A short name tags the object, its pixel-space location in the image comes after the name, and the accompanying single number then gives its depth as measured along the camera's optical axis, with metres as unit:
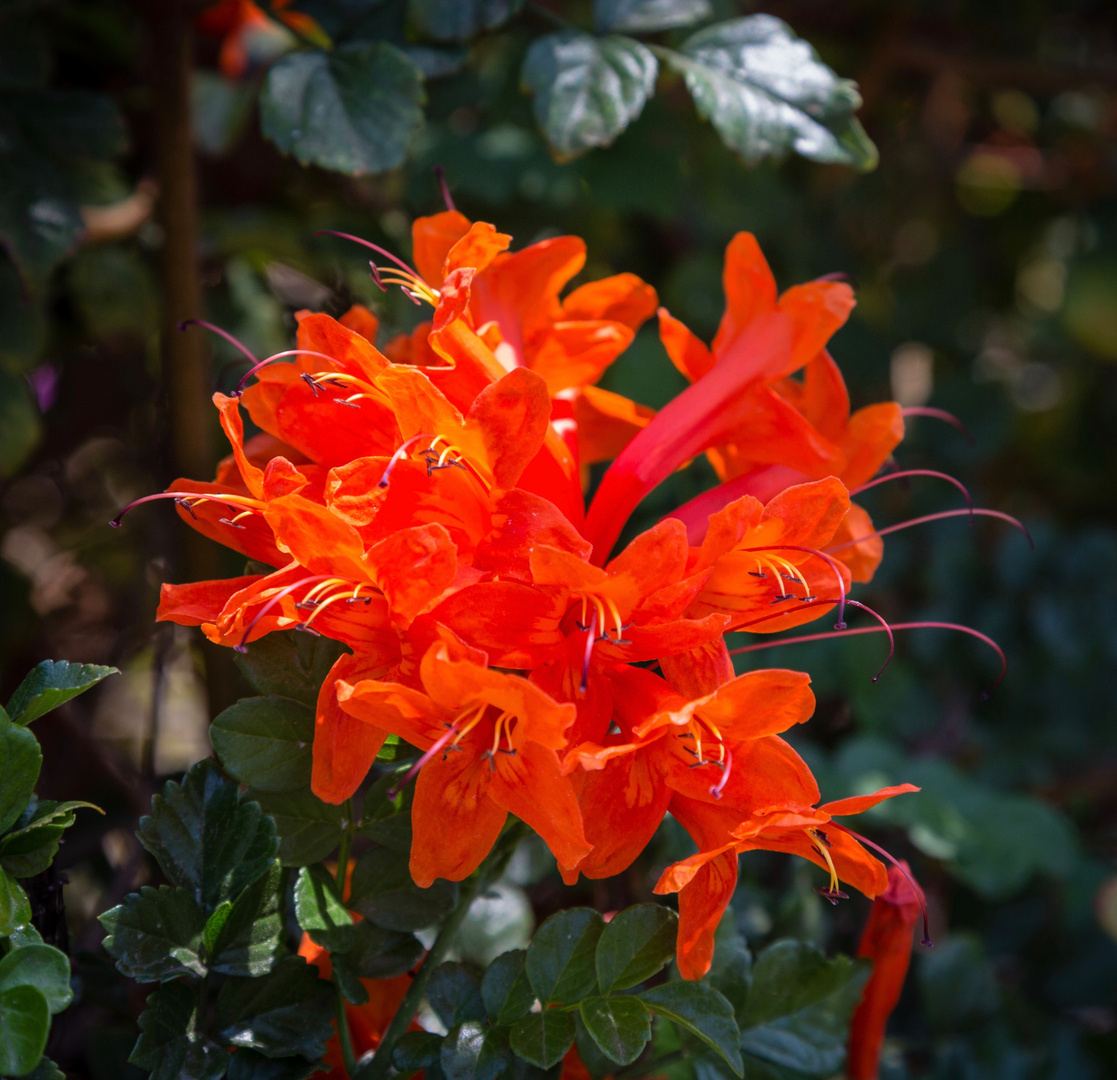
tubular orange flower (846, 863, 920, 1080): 0.58
